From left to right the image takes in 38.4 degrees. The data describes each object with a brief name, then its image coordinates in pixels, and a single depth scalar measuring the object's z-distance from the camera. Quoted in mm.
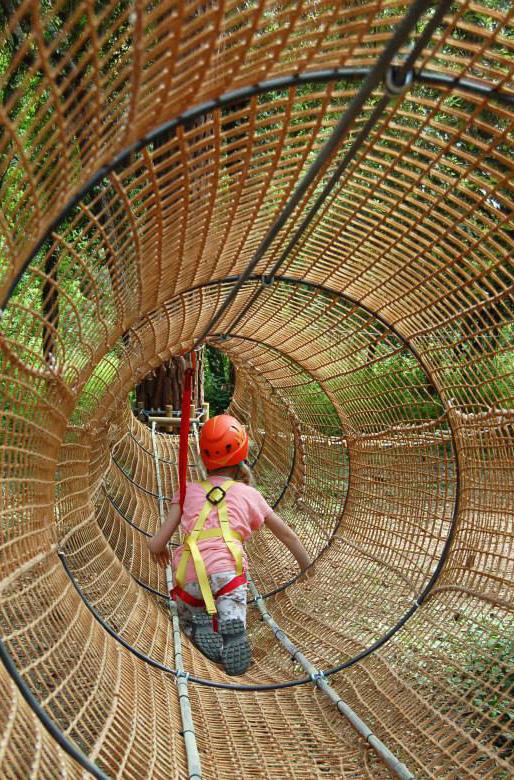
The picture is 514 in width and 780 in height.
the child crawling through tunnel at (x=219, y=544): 3365
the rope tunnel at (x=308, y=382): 1556
